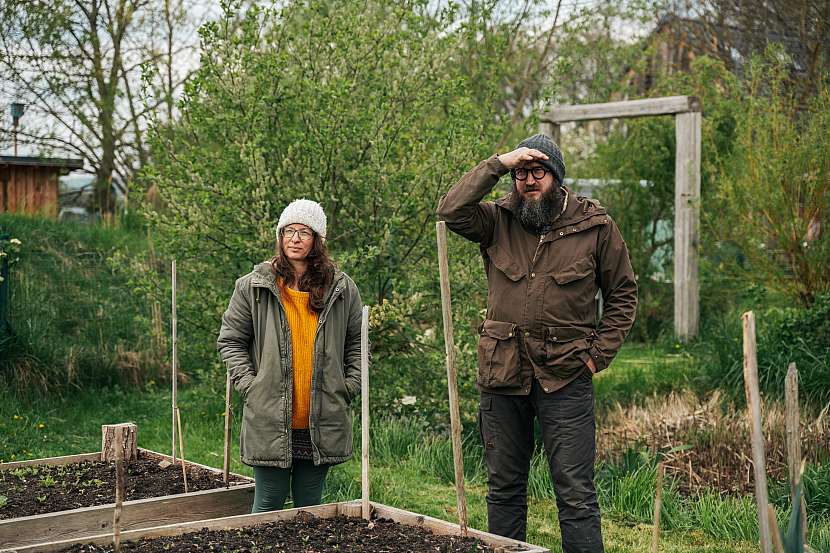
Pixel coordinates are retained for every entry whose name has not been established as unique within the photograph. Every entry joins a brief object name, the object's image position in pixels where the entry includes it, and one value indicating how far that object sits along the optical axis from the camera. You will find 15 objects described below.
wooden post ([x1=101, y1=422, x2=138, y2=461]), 5.89
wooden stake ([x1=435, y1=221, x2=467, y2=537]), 3.49
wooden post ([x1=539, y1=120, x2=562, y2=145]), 11.82
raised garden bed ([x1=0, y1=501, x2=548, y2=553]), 3.74
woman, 4.06
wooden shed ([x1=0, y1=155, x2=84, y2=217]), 12.38
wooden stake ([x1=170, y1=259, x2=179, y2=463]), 5.26
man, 3.80
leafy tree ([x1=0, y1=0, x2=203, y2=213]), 13.14
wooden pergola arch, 10.98
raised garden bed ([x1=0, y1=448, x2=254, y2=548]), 4.45
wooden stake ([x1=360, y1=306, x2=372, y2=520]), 3.86
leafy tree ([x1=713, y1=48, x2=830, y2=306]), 8.11
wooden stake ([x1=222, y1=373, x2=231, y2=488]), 5.06
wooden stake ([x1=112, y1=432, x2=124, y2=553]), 2.82
